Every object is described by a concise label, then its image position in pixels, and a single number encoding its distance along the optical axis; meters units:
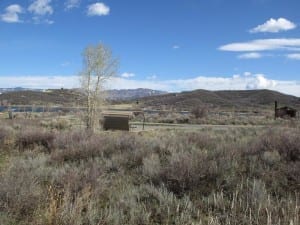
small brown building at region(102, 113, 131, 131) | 21.34
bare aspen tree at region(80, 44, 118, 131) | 18.66
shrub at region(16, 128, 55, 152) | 11.04
